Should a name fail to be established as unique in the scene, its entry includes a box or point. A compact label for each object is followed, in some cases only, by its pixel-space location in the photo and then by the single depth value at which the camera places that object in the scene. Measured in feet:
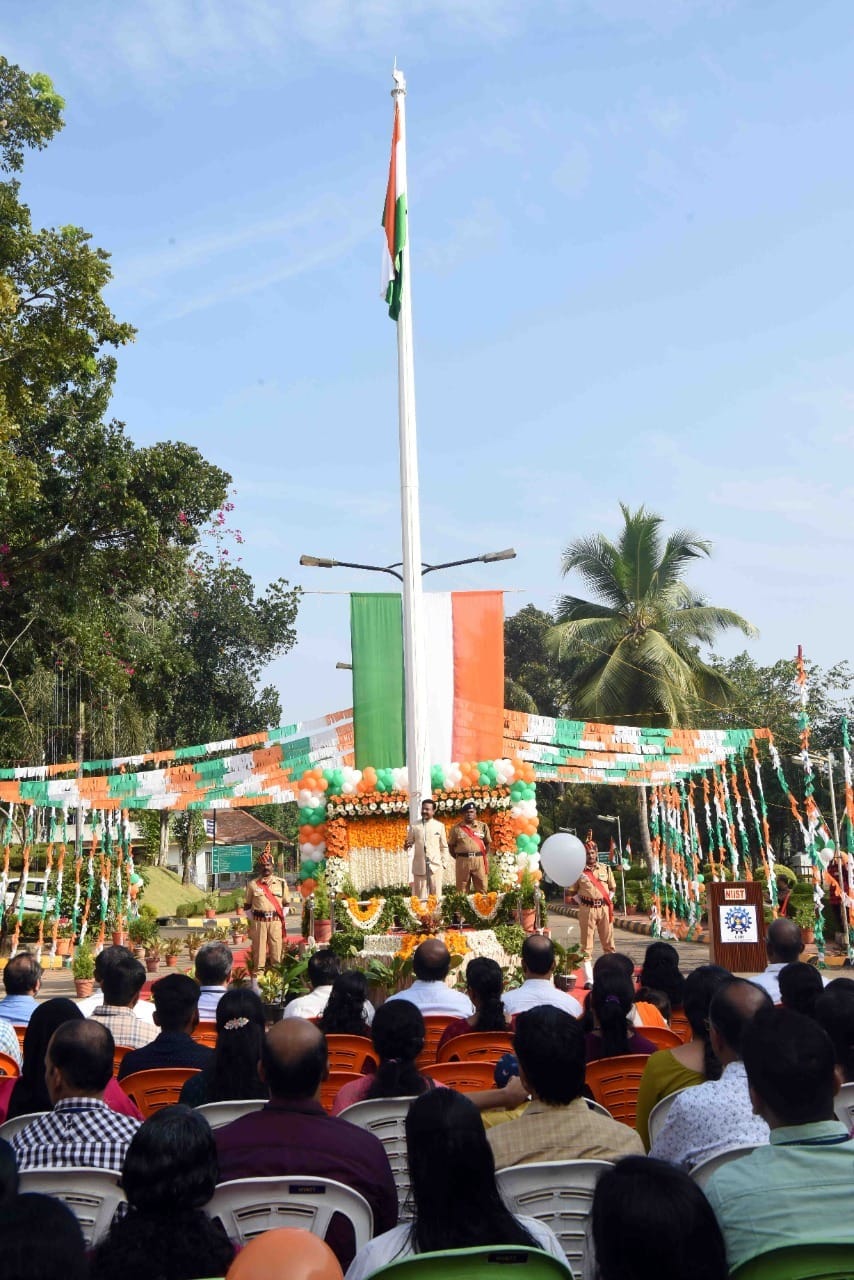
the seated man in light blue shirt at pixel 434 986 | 24.03
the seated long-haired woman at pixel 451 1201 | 9.18
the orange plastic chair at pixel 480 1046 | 19.86
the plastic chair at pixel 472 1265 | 8.06
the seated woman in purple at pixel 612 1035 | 18.47
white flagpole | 58.59
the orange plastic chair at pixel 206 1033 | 23.86
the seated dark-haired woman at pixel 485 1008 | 20.95
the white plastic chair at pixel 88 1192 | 11.14
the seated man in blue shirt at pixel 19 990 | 23.49
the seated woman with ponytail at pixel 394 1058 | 15.49
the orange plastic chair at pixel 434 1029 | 23.47
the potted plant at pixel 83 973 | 55.47
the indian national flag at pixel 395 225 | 62.90
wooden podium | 42.01
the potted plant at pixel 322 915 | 63.87
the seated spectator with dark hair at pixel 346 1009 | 21.34
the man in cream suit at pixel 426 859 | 54.34
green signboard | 125.08
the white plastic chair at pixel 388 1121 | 14.66
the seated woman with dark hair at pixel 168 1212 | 8.98
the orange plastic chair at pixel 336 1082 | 18.24
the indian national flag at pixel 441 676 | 67.31
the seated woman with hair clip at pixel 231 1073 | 16.08
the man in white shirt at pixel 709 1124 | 12.60
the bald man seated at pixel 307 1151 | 11.70
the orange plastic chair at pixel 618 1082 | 17.25
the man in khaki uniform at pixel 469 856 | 54.75
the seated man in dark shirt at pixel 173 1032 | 18.28
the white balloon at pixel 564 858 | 52.49
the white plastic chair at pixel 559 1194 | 10.81
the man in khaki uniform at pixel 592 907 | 54.54
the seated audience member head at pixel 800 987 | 18.12
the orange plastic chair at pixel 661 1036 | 19.97
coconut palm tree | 103.65
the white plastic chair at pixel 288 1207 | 10.66
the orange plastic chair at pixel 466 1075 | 17.67
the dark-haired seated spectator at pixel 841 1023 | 15.42
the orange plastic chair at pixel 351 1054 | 20.02
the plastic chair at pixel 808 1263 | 8.02
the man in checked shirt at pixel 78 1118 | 12.13
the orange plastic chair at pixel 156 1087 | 17.22
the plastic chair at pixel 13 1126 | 13.85
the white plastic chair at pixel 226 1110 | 14.69
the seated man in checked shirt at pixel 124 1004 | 21.21
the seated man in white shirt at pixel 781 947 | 23.86
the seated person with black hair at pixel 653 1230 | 7.70
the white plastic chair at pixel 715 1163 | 11.18
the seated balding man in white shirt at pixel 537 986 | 22.98
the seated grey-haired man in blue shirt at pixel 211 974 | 24.47
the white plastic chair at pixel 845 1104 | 13.82
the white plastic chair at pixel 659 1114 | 14.19
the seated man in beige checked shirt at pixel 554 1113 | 12.12
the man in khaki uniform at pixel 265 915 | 54.65
